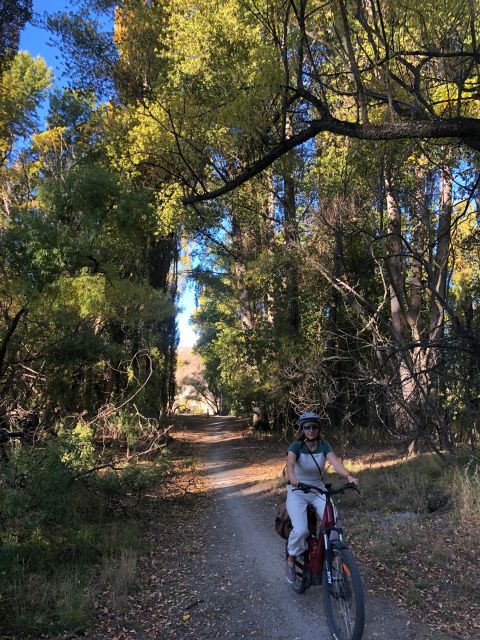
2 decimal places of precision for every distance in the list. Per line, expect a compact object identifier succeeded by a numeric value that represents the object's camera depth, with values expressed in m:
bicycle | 3.78
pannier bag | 4.97
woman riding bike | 4.61
